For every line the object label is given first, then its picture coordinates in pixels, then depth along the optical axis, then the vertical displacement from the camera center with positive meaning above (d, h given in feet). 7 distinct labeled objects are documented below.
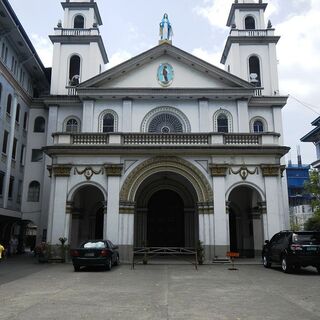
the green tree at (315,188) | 94.79 +14.21
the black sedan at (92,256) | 56.70 -1.14
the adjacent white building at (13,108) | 89.10 +33.74
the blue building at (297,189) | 213.46 +32.02
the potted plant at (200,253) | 67.46 -0.92
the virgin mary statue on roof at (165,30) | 97.55 +53.53
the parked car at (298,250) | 51.88 -0.23
